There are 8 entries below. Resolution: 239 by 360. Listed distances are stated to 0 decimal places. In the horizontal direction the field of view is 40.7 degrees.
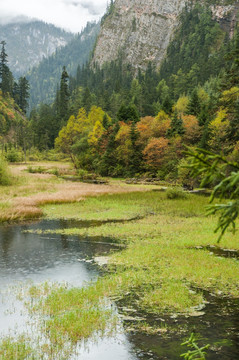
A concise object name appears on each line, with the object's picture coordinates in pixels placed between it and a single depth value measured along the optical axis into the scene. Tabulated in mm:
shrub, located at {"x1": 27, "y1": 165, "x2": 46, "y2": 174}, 70462
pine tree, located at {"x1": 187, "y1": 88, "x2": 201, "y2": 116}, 71062
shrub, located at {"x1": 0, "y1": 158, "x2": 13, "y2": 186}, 44281
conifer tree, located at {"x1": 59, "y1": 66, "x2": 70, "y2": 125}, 129725
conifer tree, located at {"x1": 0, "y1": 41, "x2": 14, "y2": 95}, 135375
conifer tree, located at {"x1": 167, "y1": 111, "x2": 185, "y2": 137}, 60188
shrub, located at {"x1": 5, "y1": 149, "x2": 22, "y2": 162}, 92125
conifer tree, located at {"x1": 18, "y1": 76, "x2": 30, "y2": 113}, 146650
